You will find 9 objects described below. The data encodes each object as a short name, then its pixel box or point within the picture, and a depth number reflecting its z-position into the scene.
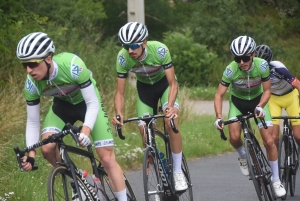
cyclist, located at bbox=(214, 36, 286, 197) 19.09
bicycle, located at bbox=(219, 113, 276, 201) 18.57
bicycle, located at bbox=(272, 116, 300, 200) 21.15
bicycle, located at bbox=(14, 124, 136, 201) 13.41
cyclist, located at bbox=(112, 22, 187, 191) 17.52
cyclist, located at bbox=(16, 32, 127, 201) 13.59
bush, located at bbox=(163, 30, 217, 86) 57.53
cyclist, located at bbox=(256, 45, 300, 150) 21.23
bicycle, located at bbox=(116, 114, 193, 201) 17.06
